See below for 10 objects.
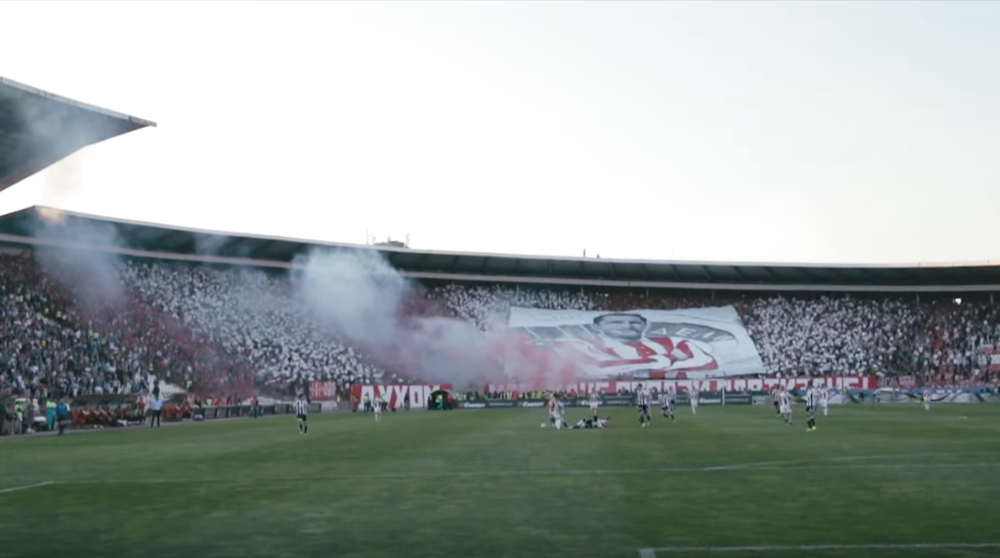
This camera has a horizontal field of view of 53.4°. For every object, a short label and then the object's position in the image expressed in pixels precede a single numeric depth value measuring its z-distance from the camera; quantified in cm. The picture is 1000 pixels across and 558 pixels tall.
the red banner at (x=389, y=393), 7250
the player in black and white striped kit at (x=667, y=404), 4819
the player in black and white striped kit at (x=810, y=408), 3756
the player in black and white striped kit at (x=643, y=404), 4259
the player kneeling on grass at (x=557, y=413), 4062
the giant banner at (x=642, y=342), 8606
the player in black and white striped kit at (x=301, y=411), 4059
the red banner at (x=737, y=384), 8056
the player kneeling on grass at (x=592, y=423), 4122
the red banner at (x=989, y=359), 8088
